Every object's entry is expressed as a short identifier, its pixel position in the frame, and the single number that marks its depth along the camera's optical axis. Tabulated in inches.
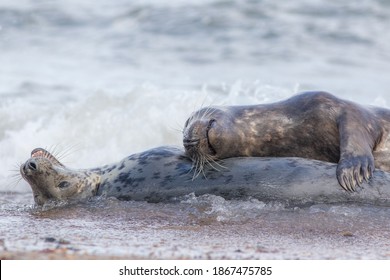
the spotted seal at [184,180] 498.0
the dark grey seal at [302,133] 500.7
